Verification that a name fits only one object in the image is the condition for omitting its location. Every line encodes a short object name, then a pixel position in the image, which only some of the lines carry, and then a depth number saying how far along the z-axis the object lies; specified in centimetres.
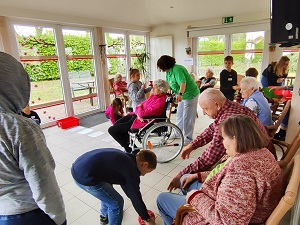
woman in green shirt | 293
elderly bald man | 145
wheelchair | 250
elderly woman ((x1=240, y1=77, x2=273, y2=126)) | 213
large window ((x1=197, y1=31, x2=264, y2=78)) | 543
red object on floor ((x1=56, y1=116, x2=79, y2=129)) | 428
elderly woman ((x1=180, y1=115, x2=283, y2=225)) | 82
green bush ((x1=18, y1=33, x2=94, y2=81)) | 408
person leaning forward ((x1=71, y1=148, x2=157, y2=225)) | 129
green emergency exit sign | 538
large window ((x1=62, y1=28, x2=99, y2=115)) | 473
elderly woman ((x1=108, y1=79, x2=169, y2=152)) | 257
